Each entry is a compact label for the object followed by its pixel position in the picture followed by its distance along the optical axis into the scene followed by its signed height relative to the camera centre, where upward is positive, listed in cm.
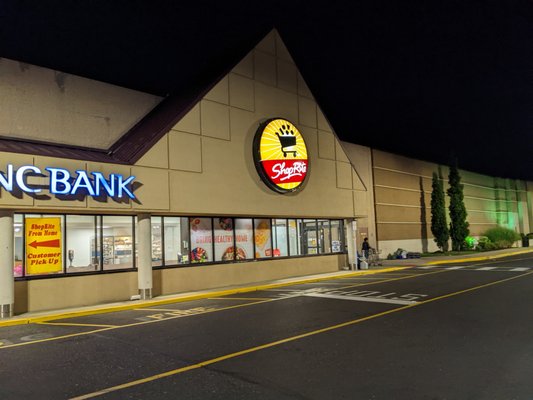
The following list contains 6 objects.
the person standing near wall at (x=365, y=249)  2752 -78
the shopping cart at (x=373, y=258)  2894 -144
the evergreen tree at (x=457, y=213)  3934 +183
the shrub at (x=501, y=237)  4397 -54
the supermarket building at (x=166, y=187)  1409 +226
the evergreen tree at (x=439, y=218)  3797 +138
